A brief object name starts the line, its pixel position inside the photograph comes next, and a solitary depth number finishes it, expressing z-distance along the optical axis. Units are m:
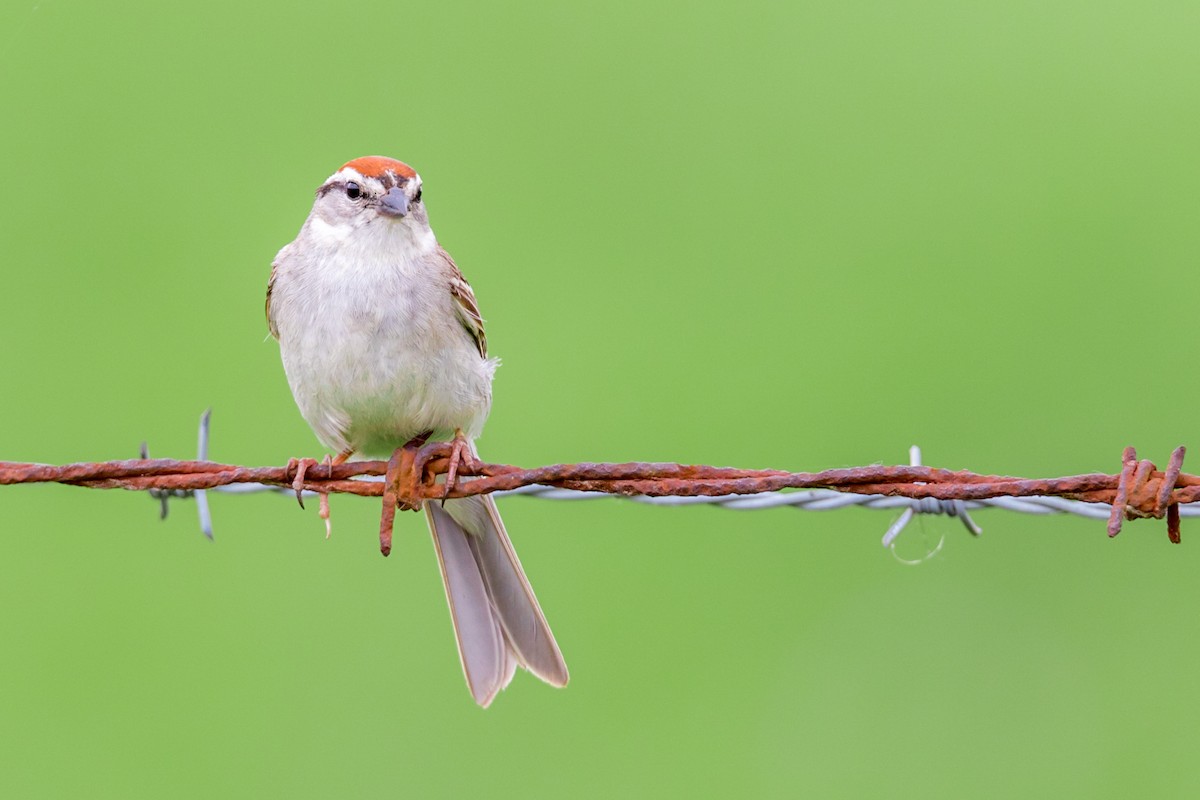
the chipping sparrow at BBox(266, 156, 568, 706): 8.73
